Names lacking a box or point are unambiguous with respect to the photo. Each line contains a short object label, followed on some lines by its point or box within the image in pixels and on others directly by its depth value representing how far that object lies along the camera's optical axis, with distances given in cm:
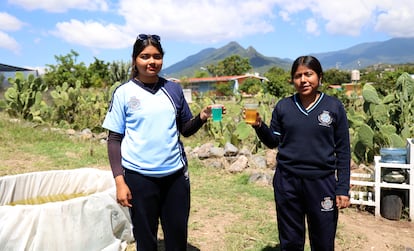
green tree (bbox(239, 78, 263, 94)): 3292
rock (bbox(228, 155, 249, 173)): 490
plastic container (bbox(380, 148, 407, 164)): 342
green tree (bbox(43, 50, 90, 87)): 2552
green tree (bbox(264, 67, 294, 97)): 2581
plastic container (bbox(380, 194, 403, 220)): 337
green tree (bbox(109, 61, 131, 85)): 2373
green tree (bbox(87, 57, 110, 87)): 2559
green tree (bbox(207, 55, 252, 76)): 5616
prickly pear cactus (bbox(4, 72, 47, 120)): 891
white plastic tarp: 220
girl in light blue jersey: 178
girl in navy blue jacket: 185
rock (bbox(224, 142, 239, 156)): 555
